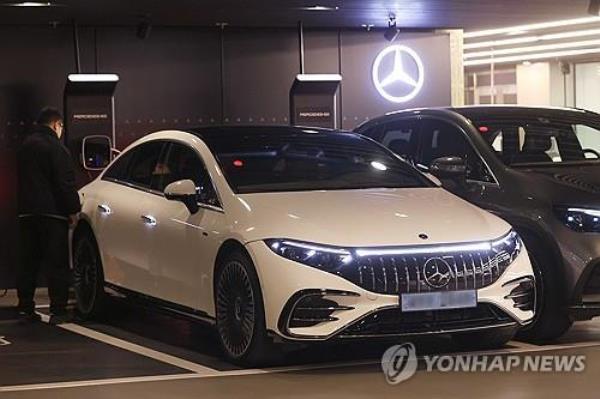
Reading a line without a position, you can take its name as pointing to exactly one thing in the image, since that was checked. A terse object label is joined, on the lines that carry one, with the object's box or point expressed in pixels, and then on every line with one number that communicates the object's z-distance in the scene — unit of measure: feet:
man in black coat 31.58
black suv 26.37
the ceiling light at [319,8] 39.91
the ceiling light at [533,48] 64.61
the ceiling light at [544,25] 49.54
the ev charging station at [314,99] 44.42
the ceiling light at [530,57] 68.44
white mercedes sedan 22.95
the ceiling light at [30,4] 36.04
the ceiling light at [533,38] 59.04
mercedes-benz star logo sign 47.19
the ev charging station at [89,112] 41.24
